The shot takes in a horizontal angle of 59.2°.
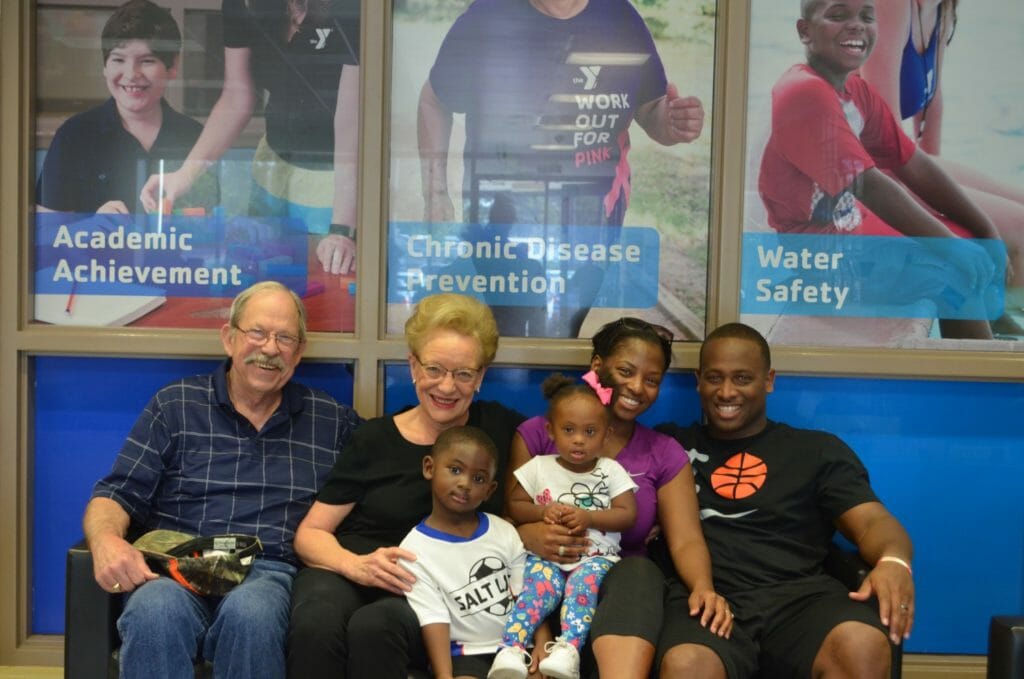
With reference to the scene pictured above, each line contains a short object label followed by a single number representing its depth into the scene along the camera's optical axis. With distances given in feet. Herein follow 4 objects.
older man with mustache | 8.64
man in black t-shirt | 7.45
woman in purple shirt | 7.83
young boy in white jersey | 7.63
